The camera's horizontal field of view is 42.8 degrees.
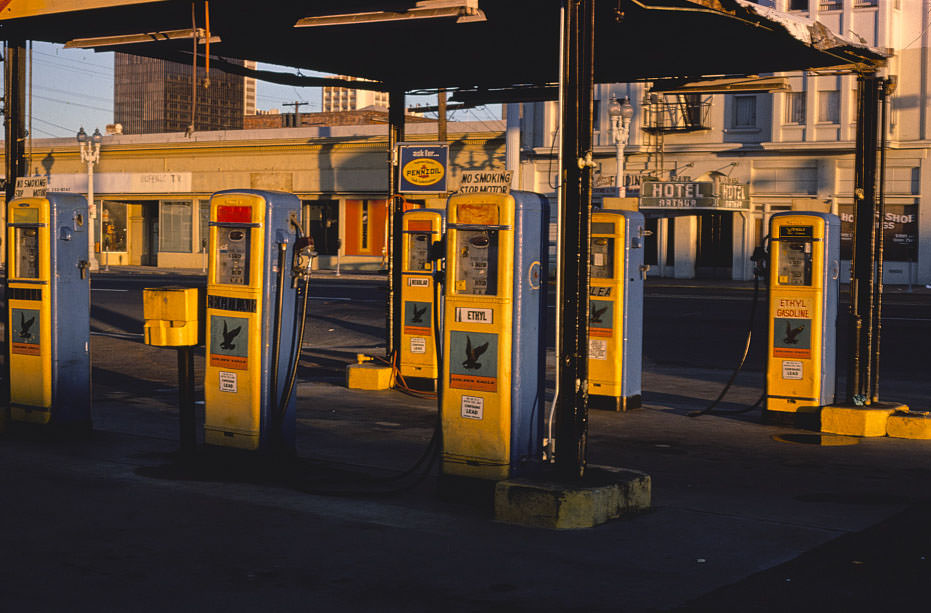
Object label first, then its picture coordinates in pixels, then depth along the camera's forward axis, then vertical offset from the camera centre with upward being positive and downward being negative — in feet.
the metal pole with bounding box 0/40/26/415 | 33.96 +3.91
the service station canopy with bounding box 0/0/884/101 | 31.04 +6.74
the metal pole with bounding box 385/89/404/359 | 44.09 +0.38
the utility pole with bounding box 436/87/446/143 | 124.77 +14.20
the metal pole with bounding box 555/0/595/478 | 23.15 +0.61
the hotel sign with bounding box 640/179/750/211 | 134.41 +7.46
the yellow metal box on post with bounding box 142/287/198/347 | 28.22 -1.47
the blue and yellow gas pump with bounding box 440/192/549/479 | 24.72 -1.61
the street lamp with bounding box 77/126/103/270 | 153.17 +13.11
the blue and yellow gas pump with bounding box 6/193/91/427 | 32.09 -1.52
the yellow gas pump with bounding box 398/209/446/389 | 44.60 -1.27
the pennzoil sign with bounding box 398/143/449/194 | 41.22 +3.15
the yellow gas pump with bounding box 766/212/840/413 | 36.83 -1.54
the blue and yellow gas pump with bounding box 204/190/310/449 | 27.68 -1.39
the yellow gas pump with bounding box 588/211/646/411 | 39.70 -1.65
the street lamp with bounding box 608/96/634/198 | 122.01 +14.99
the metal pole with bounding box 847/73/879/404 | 35.47 +0.45
